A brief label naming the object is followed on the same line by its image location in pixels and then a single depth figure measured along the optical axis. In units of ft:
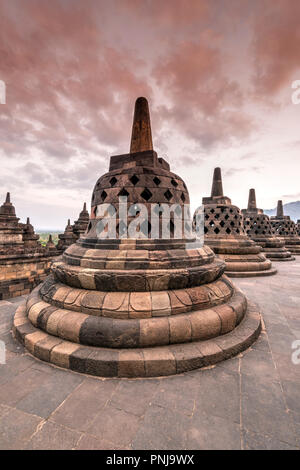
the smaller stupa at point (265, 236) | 43.29
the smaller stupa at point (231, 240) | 30.37
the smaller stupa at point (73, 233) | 57.88
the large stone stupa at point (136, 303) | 9.23
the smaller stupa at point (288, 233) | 55.67
